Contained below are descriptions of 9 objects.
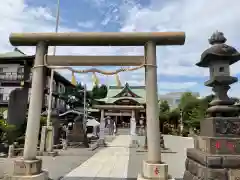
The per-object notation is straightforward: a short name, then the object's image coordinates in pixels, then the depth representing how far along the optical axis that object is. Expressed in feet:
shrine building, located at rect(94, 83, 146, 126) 103.50
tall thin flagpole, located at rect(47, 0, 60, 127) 45.44
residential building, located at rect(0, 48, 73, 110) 96.63
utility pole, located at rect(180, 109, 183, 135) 106.16
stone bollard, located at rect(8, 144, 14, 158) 37.39
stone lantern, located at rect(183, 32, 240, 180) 16.26
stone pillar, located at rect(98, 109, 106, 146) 56.60
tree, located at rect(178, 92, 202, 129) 92.69
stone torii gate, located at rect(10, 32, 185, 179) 18.22
